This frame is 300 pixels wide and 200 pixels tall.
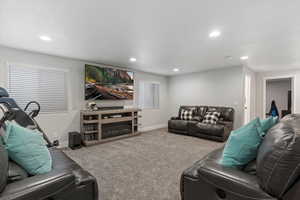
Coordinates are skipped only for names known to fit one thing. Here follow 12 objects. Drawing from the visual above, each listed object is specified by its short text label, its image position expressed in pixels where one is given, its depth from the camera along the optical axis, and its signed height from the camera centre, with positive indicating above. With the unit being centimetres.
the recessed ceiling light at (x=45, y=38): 245 +106
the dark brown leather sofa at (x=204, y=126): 410 -86
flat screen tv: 394 +44
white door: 504 +0
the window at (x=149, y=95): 561 +13
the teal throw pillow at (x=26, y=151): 120 -45
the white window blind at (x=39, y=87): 303 +27
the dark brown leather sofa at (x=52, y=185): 91 -62
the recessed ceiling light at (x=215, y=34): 232 +107
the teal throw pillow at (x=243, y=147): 128 -44
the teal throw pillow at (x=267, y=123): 150 -27
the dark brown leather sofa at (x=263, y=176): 86 -58
